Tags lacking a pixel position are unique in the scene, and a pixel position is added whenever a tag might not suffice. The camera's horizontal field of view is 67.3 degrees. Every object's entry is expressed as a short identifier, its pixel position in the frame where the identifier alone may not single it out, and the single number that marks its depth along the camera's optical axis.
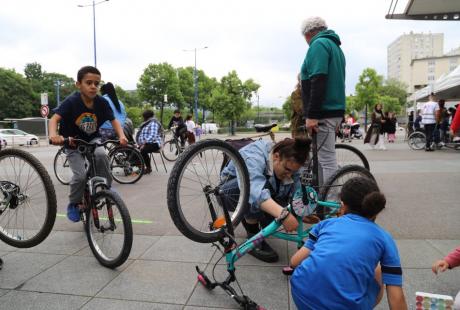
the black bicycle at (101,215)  2.78
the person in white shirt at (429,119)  11.43
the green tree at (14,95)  58.75
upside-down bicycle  2.21
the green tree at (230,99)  43.53
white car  27.69
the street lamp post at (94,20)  28.55
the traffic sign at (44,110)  22.56
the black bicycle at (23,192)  2.89
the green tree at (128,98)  89.25
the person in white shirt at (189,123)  16.34
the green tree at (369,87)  54.75
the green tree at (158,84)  58.97
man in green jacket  3.29
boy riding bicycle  3.34
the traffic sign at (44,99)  23.28
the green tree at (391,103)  87.91
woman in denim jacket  2.52
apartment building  143.25
